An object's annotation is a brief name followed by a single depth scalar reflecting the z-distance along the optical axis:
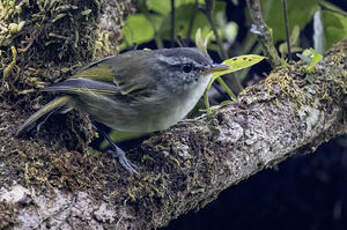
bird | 4.39
